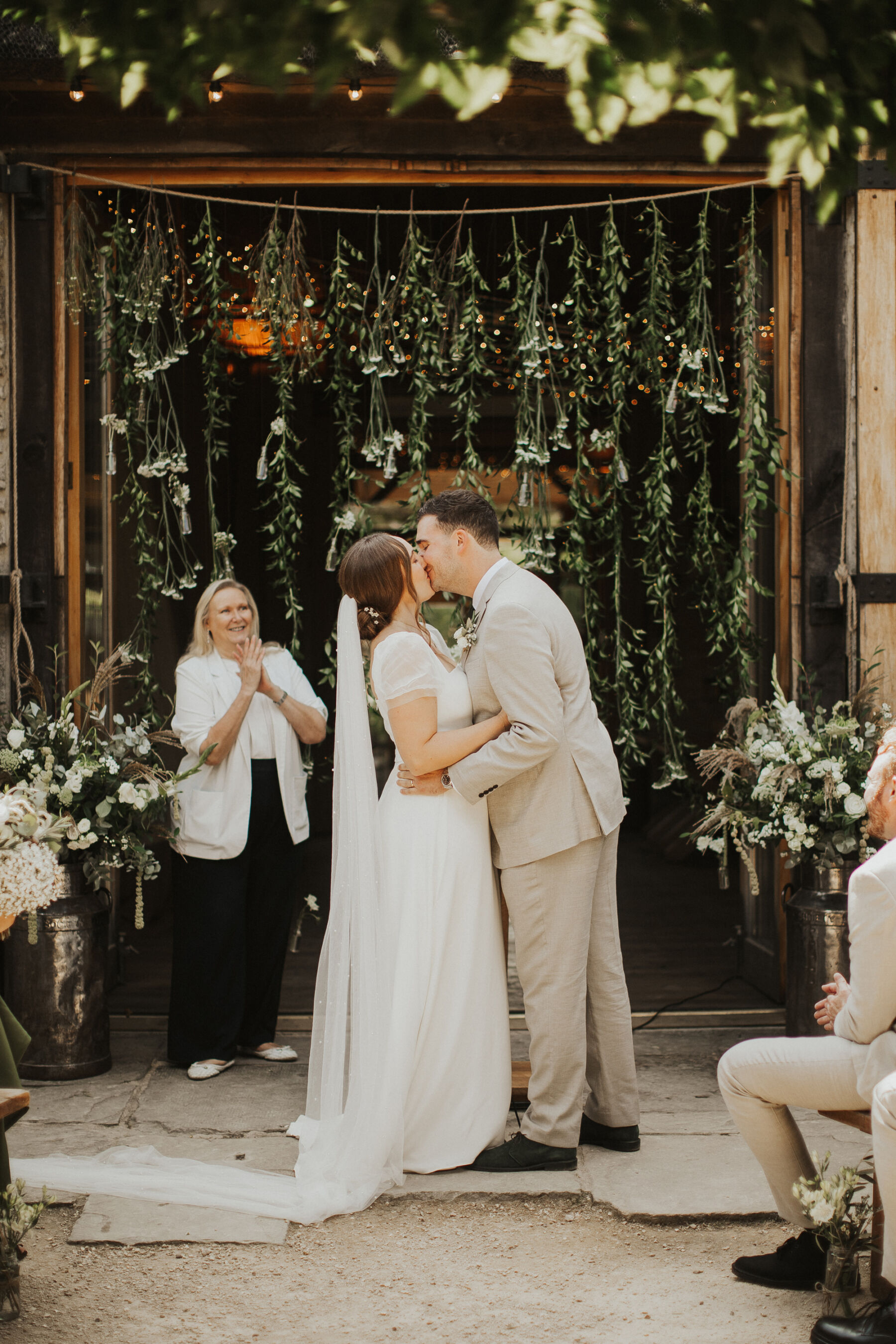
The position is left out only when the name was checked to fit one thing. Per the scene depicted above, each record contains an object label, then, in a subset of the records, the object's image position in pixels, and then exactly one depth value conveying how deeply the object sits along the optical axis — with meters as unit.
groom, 3.37
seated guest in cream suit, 2.41
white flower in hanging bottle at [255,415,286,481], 4.55
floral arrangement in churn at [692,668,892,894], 4.06
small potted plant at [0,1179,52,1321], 2.70
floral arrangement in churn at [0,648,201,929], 4.13
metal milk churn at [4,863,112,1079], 4.19
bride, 3.40
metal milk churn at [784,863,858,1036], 4.07
